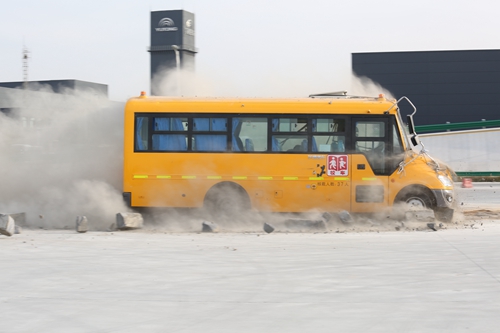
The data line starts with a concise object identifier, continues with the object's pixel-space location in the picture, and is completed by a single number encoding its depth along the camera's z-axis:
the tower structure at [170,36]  102.31
